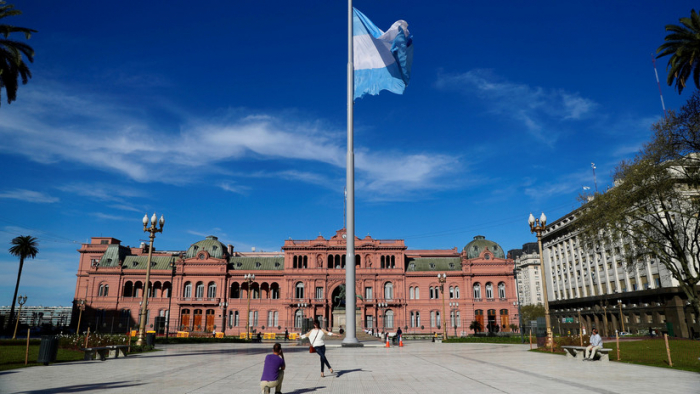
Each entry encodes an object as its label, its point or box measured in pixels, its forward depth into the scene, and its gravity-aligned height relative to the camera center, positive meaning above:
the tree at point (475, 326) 69.06 -2.31
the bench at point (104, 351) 20.94 -1.90
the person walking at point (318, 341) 15.20 -1.01
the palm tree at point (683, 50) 25.71 +14.85
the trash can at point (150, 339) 29.67 -1.75
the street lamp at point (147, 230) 27.44 +5.10
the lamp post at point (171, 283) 74.29 +4.73
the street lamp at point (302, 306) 73.25 +0.83
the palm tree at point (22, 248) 72.50 +10.18
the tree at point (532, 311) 111.31 -0.14
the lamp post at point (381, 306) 71.25 +0.78
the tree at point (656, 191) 27.95 +7.97
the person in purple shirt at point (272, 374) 10.30 -1.42
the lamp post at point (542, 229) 26.72 +5.08
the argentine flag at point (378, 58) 28.31 +15.68
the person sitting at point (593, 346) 20.50 -1.60
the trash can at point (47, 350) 18.27 -1.51
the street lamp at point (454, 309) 73.94 +0.28
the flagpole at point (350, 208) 28.08 +6.33
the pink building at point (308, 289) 73.62 +3.69
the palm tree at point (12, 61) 27.49 +15.33
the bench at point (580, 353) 20.45 -2.01
